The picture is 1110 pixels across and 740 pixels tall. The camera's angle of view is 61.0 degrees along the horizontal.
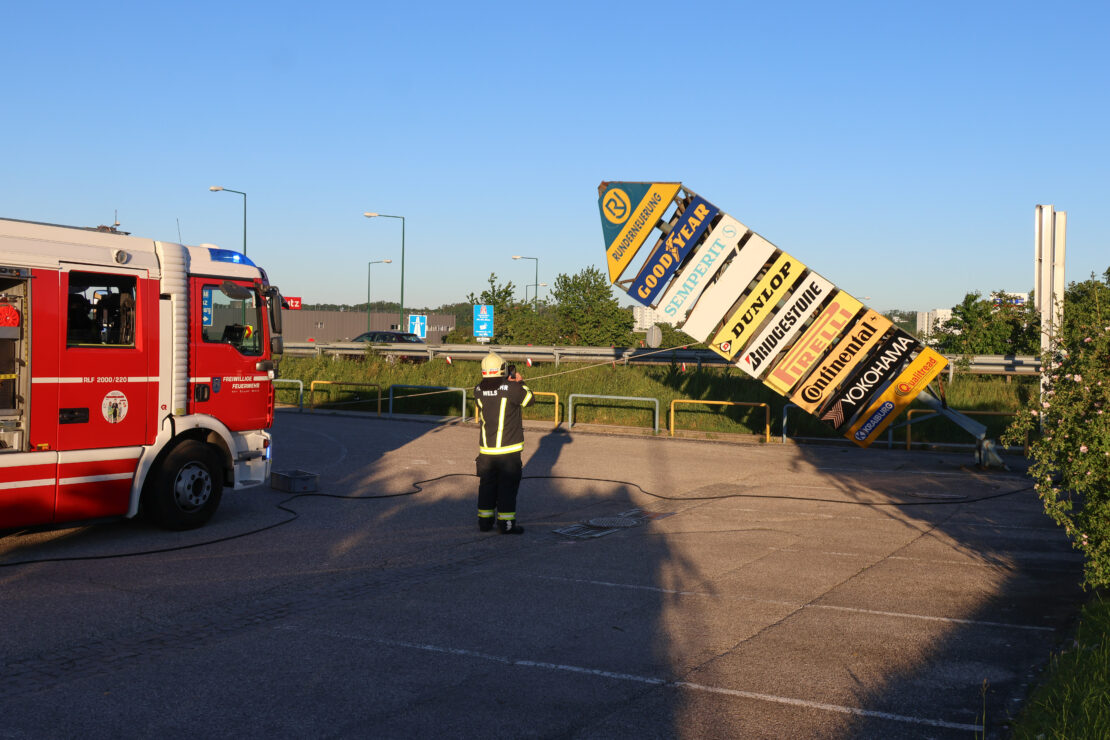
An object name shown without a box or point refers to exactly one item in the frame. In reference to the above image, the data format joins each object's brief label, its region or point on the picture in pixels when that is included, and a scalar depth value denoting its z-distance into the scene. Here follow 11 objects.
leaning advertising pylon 15.30
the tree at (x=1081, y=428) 6.65
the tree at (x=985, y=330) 31.59
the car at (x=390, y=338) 47.18
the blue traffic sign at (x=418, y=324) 52.34
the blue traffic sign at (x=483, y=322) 42.06
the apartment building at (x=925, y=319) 78.44
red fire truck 9.02
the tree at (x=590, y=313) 45.94
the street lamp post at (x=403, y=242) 47.88
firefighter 10.29
